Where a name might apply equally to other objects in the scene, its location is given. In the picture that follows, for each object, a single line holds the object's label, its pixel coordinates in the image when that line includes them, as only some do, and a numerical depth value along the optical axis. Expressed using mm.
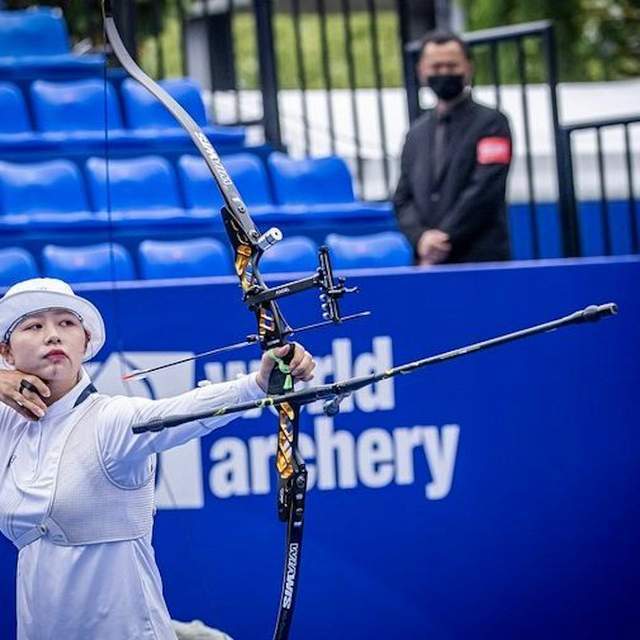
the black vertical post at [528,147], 17875
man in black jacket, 15828
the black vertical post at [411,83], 18687
